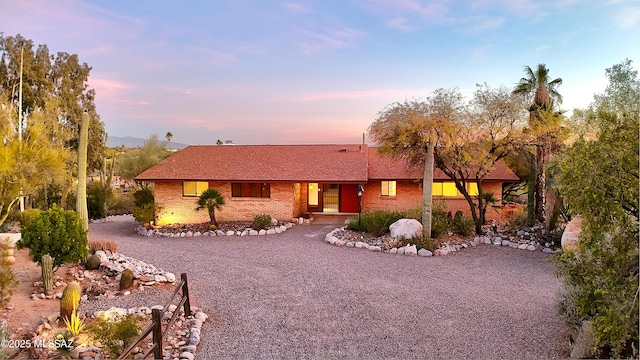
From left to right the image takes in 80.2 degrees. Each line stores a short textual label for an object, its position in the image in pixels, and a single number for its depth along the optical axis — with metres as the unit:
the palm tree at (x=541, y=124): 14.98
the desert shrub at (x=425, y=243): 13.39
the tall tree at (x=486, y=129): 14.64
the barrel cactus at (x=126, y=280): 9.09
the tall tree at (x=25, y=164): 11.78
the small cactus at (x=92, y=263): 10.35
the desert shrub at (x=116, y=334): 5.76
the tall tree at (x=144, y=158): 29.45
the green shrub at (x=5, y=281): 6.91
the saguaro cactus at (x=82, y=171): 11.87
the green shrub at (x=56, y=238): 9.17
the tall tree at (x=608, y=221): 4.18
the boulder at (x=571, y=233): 11.60
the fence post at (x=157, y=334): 5.29
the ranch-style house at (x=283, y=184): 19.83
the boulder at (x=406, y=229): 14.38
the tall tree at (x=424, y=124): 14.24
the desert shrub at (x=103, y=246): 11.91
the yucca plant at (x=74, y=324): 6.47
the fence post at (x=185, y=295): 7.59
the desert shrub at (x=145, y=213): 18.69
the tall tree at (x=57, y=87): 22.70
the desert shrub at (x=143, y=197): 22.39
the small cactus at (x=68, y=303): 6.93
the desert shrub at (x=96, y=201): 24.39
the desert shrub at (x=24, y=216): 16.45
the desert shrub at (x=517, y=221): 16.28
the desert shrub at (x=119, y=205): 26.63
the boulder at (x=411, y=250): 13.18
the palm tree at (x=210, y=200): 17.80
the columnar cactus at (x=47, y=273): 8.41
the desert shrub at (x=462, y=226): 15.56
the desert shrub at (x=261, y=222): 17.75
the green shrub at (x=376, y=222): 15.59
